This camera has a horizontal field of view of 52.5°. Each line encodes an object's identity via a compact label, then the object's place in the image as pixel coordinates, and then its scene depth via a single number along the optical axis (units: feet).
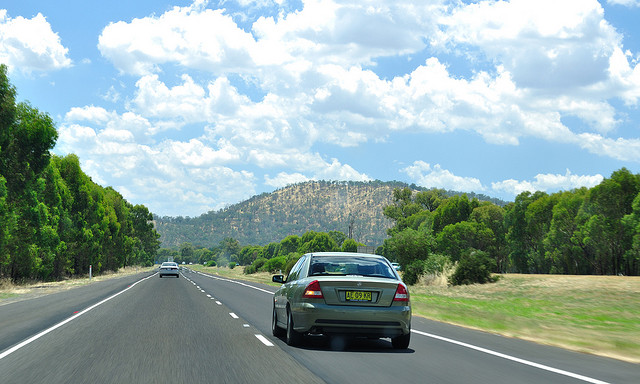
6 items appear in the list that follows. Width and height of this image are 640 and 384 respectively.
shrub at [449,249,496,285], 160.56
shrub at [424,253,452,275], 172.35
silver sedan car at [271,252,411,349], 35.42
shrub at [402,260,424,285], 177.37
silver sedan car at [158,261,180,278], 212.23
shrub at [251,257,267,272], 468.75
